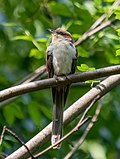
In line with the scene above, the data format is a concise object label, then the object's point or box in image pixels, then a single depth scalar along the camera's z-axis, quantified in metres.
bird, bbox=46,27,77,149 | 10.02
